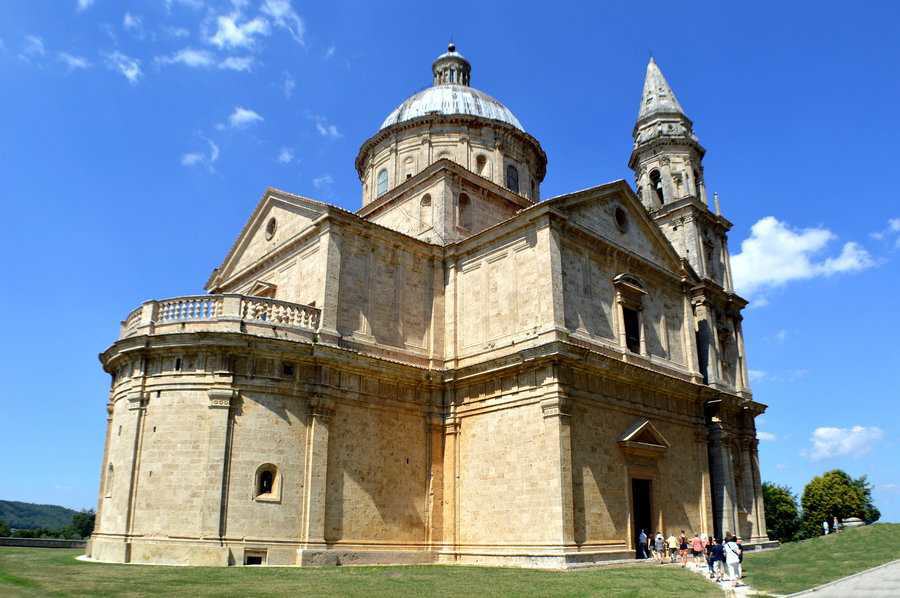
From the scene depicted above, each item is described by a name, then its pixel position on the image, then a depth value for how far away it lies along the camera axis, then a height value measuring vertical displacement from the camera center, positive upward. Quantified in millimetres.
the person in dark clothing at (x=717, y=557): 17578 -1681
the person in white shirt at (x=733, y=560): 15781 -1555
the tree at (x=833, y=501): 55625 -875
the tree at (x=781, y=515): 59438 -2145
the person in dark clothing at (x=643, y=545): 21312 -1694
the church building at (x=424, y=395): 18875 +2602
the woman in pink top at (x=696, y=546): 20578 -1648
